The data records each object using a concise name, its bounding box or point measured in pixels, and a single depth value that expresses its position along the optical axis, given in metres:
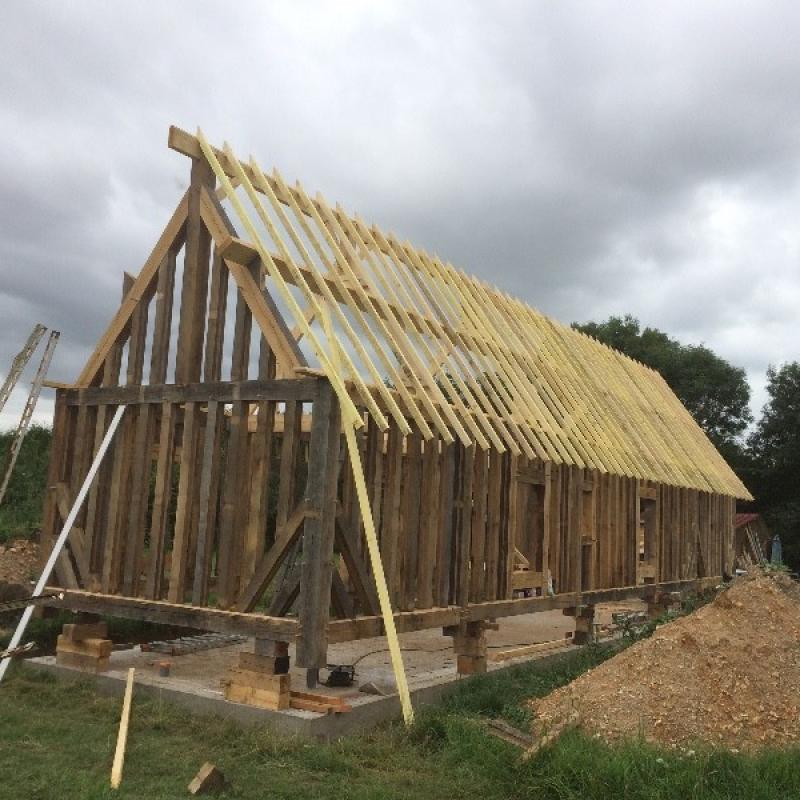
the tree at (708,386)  42.84
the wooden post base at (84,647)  8.91
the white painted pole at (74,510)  9.19
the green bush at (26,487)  18.73
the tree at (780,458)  34.19
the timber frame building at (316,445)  7.91
